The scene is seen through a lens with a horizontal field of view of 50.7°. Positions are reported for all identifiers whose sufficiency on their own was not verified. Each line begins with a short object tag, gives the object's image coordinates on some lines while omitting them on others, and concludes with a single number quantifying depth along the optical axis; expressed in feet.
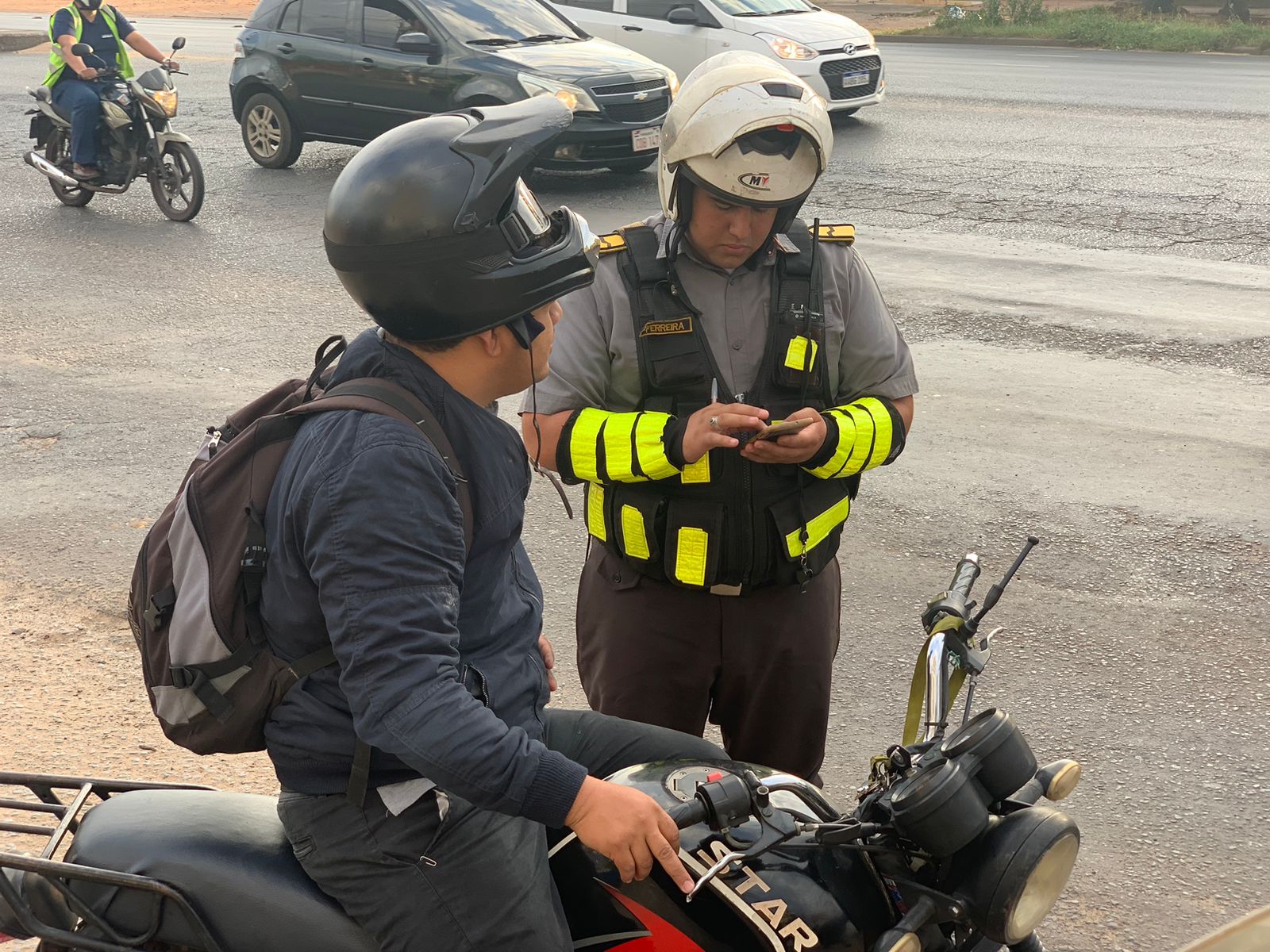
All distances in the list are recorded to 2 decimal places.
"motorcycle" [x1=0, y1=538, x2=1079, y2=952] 6.12
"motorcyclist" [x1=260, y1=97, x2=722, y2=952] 6.08
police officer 9.46
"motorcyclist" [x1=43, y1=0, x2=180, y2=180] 37.86
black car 38.58
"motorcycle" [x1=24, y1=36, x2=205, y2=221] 36.99
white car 45.91
